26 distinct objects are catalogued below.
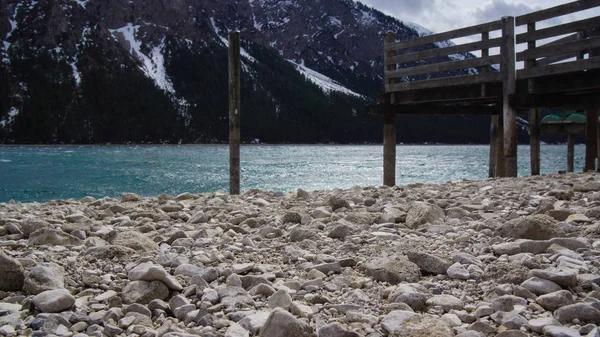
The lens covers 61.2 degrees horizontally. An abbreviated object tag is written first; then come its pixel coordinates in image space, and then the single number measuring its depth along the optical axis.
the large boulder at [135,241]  4.66
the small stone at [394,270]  3.71
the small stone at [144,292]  3.35
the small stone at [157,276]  3.50
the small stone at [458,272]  3.68
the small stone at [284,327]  2.74
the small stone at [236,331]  2.80
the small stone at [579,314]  2.78
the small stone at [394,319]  2.84
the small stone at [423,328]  2.65
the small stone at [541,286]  3.18
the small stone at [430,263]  3.85
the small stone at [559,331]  2.58
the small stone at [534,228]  4.43
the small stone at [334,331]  2.74
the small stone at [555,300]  2.98
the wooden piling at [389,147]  13.09
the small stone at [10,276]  3.53
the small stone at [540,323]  2.72
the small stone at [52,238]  4.86
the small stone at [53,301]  3.16
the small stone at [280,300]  3.22
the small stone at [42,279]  3.46
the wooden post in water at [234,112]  11.68
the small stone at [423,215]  5.72
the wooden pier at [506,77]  9.66
